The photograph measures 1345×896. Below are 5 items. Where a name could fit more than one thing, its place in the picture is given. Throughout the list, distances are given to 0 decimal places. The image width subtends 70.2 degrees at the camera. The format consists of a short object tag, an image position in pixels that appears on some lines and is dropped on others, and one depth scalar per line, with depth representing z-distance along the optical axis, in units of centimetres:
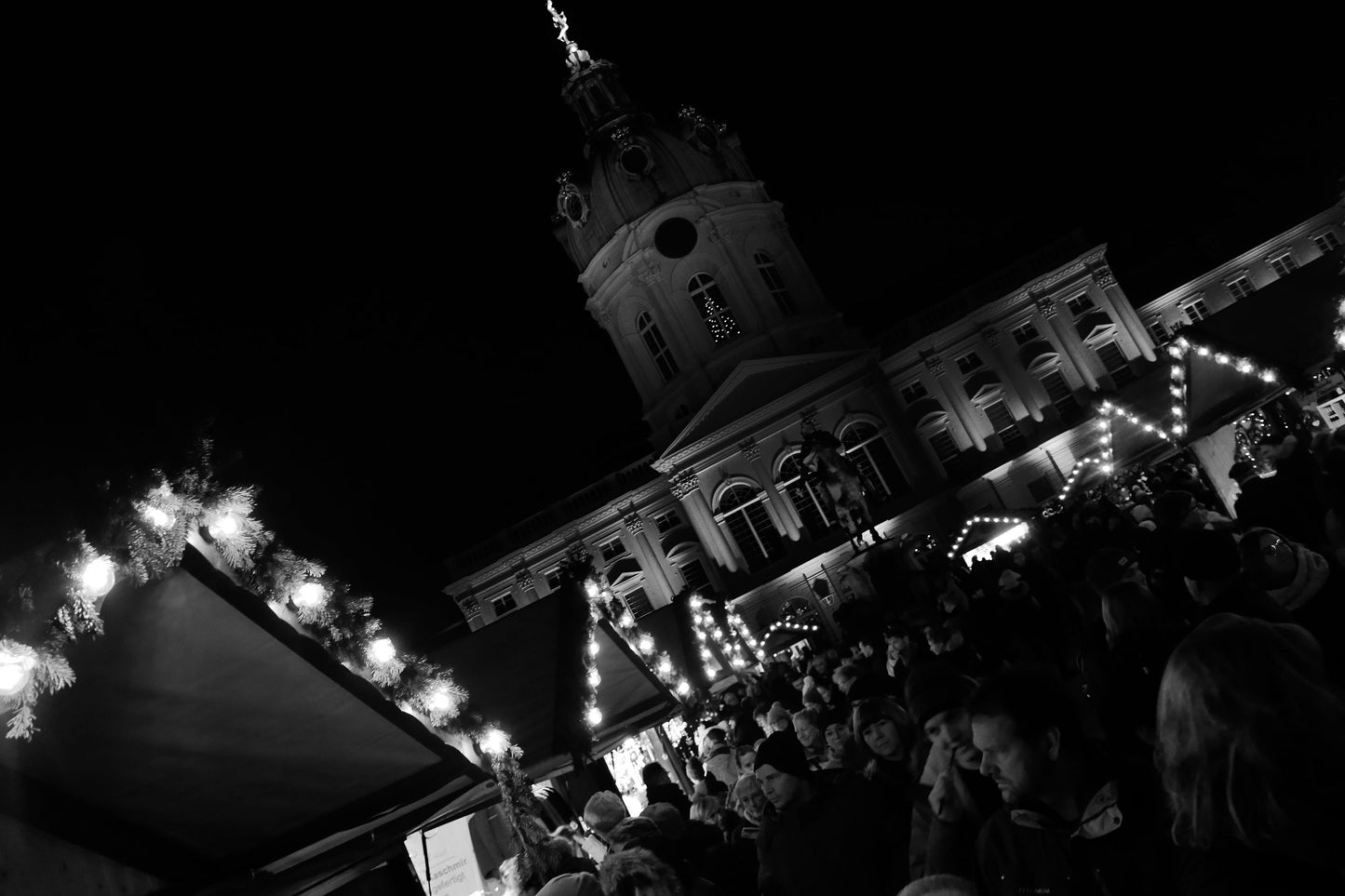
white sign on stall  845
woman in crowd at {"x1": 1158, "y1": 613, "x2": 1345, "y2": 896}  208
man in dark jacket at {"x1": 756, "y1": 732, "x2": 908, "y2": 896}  433
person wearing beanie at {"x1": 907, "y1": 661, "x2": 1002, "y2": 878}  373
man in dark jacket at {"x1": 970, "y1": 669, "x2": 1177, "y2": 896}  280
